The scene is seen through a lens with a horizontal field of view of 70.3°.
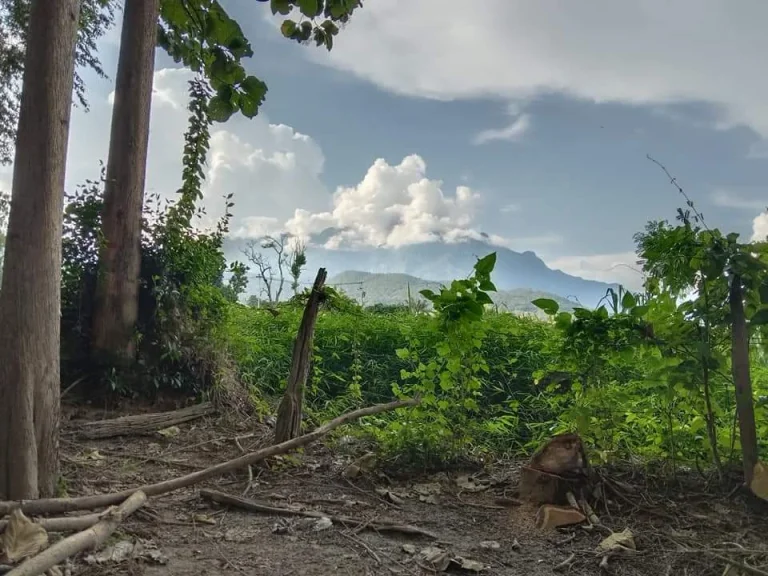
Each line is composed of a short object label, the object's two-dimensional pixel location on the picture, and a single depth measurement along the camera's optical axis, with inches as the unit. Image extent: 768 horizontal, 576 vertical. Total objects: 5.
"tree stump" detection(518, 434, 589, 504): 88.4
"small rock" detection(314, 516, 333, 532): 79.0
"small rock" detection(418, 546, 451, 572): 67.7
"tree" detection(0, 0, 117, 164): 219.0
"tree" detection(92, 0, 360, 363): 147.9
